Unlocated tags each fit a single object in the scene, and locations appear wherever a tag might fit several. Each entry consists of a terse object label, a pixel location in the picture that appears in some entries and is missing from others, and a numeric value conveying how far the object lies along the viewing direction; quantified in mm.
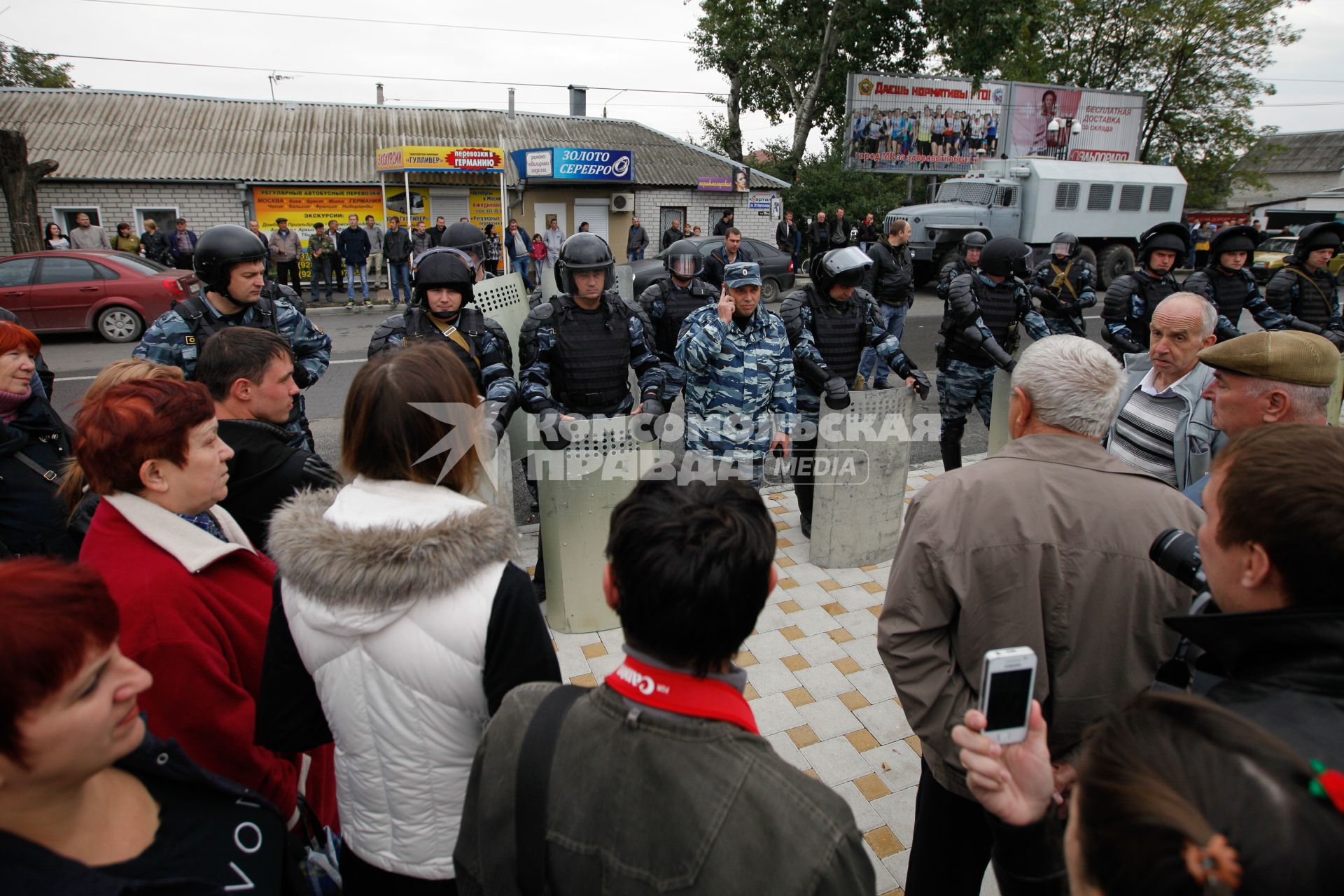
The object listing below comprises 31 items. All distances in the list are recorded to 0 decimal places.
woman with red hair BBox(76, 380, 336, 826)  1625
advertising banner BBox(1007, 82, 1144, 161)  27641
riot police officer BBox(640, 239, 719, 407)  6254
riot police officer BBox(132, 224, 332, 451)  3945
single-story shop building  18875
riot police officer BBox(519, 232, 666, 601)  4227
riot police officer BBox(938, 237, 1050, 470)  5648
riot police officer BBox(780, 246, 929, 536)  5012
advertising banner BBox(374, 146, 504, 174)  18234
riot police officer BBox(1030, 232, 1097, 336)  7672
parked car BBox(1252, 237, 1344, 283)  21719
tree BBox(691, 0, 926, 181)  26422
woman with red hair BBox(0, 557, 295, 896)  984
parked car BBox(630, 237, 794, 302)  14672
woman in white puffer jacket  1446
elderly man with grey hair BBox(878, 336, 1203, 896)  1805
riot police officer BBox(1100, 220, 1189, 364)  6039
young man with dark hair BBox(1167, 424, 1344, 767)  1104
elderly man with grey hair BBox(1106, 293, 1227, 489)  3129
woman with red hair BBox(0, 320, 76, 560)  2738
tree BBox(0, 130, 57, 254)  13305
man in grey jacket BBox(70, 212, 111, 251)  14219
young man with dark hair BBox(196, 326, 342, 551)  2215
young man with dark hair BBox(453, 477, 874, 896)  1062
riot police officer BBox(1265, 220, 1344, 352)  6781
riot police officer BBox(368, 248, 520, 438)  4012
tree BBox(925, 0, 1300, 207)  30422
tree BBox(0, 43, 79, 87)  35562
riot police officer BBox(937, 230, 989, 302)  7971
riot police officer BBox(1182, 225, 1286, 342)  6387
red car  11156
